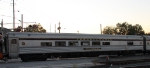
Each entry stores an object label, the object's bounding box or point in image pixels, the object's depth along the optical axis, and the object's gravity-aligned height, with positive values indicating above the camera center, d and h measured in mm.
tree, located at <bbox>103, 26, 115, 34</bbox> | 136175 +2120
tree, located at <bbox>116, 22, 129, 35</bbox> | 134375 +3179
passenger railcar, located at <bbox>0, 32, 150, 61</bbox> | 27922 -1366
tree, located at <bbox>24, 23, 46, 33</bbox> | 102062 +2536
